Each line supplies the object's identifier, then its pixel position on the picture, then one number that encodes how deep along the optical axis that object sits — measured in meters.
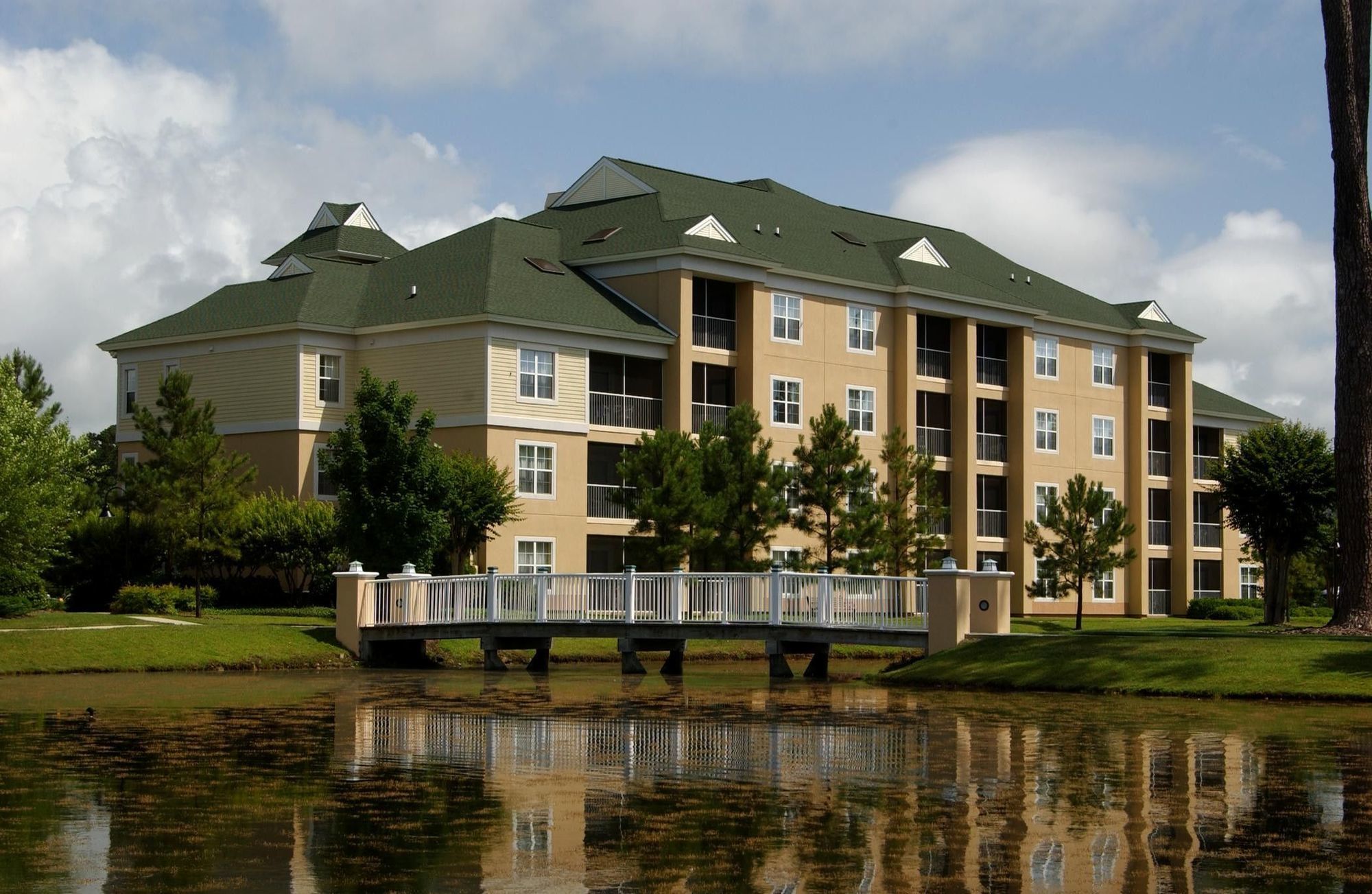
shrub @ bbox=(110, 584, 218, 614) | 44.69
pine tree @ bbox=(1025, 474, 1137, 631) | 57.09
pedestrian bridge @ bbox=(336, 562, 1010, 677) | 34.50
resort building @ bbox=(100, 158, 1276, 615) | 52.66
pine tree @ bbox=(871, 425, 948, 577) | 49.97
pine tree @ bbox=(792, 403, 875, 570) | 48.75
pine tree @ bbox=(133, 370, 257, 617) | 44.78
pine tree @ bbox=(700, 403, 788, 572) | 47.00
